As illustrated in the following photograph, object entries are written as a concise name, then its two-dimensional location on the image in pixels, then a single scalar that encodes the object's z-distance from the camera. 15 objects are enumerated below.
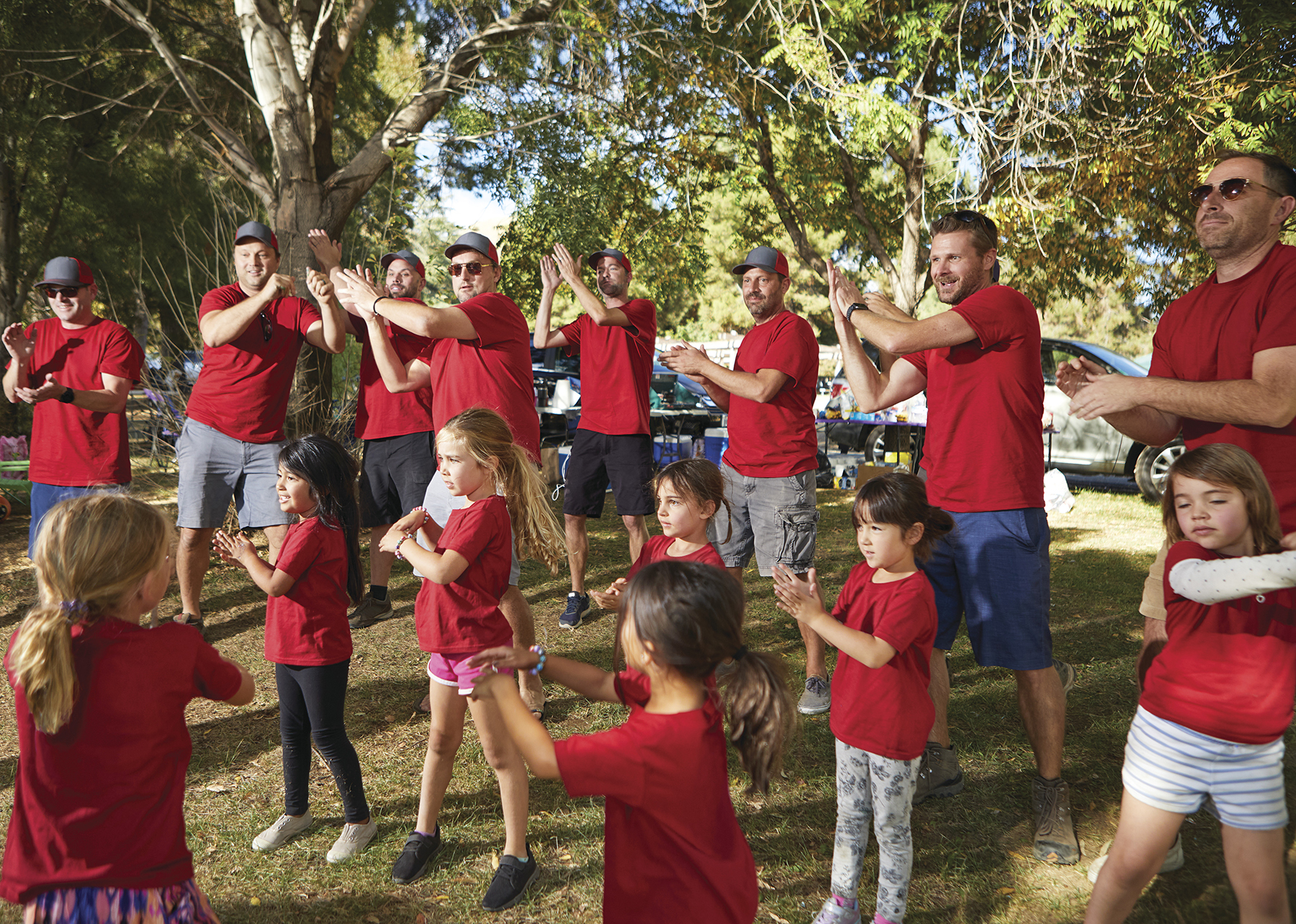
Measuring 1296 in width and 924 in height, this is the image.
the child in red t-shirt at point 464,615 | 2.74
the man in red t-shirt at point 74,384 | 4.83
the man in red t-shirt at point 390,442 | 5.45
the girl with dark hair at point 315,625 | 2.87
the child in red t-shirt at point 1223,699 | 2.09
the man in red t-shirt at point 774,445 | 4.37
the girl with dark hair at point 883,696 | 2.45
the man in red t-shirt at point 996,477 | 3.07
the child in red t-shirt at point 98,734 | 1.78
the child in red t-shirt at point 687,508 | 2.91
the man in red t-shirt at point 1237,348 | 2.40
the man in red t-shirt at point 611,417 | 5.58
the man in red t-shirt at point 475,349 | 4.00
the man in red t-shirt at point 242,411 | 4.91
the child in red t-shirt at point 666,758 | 1.69
